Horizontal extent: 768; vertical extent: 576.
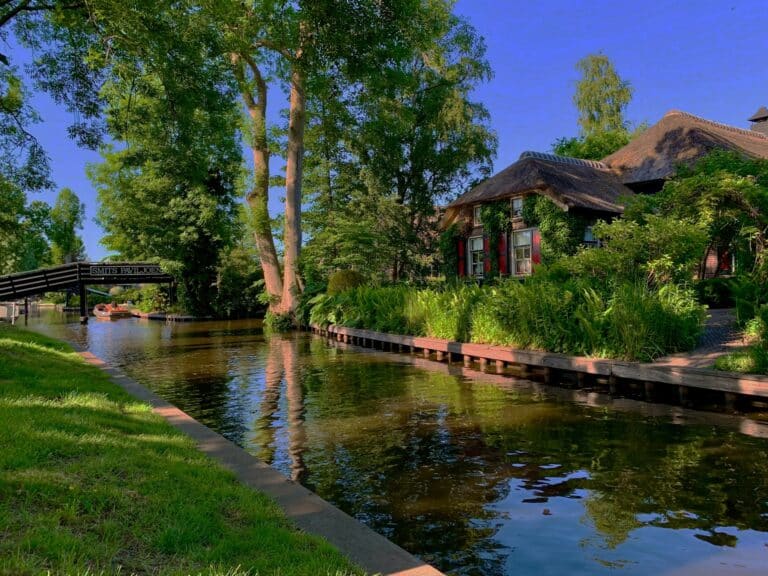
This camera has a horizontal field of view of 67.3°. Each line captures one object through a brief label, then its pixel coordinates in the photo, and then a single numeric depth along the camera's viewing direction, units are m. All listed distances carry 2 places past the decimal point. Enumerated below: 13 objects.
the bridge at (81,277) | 36.41
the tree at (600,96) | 47.38
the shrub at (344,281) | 26.58
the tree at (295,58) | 15.32
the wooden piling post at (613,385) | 10.54
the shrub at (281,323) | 29.33
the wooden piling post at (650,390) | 9.98
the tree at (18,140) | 14.58
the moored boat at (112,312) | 46.22
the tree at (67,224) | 82.88
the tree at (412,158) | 33.78
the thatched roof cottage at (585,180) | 25.38
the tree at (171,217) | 40.59
